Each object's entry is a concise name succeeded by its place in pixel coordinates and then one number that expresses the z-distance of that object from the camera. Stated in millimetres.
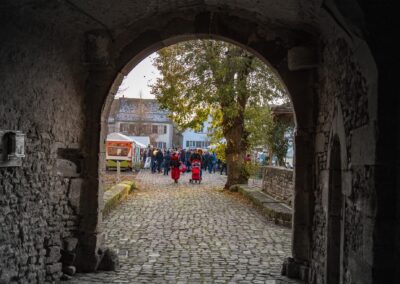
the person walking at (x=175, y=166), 19688
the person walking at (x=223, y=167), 28053
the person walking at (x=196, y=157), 19766
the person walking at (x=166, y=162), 26017
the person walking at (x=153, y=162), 27406
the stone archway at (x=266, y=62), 6305
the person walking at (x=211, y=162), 30031
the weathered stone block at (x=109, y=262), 6484
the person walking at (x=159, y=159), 27105
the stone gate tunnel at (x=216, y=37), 3406
